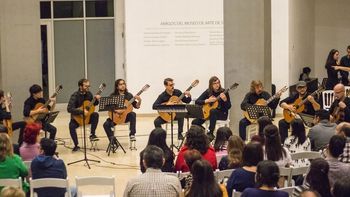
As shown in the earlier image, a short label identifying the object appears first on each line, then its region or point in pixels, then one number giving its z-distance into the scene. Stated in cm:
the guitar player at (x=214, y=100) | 1355
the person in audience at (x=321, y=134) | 978
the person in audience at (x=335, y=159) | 740
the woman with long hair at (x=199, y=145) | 835
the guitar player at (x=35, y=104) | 1293
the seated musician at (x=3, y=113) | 1245
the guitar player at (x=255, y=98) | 1330
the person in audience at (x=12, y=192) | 540
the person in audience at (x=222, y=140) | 899
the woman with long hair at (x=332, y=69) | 1664
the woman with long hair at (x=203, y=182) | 632
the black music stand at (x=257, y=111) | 1234
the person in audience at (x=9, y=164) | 809
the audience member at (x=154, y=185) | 670
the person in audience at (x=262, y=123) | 972
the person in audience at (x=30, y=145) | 926
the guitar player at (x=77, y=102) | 1341
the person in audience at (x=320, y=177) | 643
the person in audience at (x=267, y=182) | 621
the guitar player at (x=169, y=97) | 1375
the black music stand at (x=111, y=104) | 1262
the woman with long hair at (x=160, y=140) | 849
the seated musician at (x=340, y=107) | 1180
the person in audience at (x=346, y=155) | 792
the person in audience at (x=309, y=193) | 567
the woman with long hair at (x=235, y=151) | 791
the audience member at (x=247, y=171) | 712
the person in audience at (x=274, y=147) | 827
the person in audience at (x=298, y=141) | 912
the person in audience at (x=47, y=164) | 808
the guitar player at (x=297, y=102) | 1283
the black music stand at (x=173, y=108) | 1206
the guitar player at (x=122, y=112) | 1360
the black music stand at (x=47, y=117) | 1222
